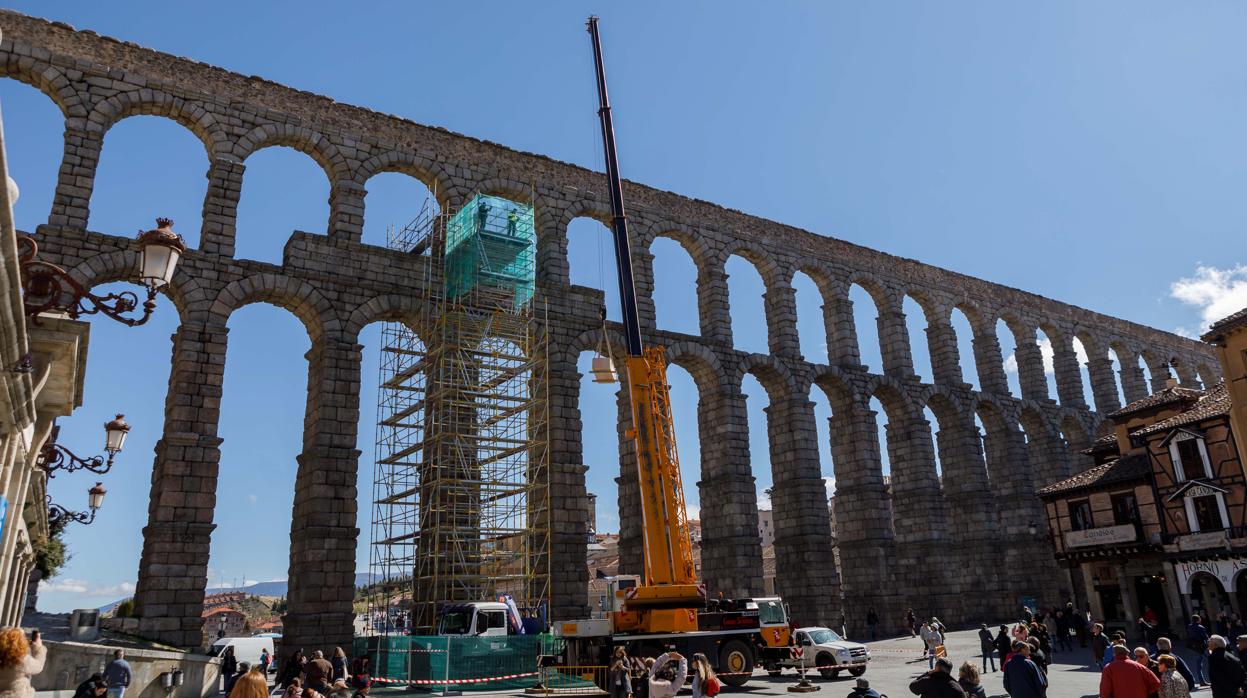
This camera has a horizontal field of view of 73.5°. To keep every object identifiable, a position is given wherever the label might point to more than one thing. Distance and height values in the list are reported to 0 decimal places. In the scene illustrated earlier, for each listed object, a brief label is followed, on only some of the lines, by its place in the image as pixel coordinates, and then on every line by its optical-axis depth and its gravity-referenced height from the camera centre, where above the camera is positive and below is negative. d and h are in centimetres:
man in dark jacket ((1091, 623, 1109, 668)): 1923 -119
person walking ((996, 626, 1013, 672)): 1863 -103
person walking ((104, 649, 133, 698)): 1186 -49
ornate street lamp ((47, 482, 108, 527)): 1758 +280
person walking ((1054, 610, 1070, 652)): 2650 -117
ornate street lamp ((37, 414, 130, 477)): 1361 +303
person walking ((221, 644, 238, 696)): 2045 -79
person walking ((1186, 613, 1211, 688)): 1780 -109
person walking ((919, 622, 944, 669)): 2044 -96
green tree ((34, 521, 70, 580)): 2920 +320
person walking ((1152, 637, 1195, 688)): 1016 -77
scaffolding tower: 2408 +590
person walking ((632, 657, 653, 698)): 1478 -112
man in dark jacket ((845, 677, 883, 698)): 744 -76
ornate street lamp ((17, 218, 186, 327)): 698 +309
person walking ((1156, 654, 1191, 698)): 934 -102
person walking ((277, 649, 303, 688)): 1755 -80
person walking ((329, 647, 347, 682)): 1825 -73
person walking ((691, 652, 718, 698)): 1254 -98
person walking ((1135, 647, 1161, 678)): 931 -73
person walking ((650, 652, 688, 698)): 1243 -97
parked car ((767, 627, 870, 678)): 2080 -125
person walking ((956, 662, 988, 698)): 909 -84
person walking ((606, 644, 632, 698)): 1334 -99
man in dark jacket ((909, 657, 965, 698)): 736 -73
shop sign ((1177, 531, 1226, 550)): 2475 +127
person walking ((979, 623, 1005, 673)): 2045 -112
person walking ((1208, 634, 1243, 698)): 976 -97
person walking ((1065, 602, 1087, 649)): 2753 -104
